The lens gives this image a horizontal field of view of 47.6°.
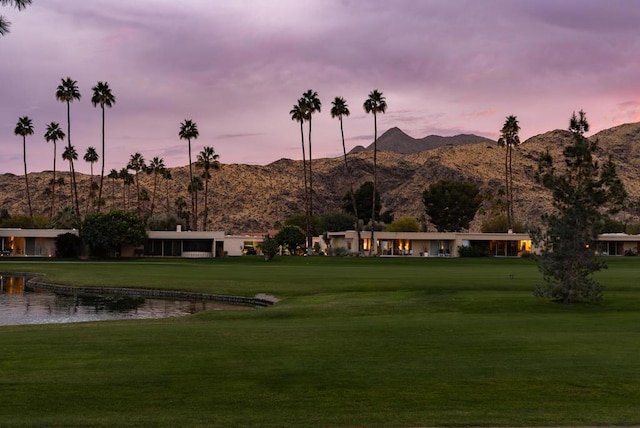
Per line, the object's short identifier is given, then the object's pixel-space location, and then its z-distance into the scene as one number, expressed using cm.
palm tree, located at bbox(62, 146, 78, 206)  11622
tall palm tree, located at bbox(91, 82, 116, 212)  10275
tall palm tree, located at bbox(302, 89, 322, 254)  10469
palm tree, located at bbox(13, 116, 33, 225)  11031
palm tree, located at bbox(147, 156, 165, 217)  14138
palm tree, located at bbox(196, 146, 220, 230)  12250
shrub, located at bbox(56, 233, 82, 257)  9819
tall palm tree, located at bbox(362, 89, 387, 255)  10118
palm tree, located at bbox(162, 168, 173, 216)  14541
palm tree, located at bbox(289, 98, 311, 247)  10471
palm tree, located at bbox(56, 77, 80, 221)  10162
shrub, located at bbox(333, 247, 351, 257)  10169
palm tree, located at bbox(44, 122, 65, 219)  11350
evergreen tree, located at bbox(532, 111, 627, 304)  2797
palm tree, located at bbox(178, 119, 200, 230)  11506
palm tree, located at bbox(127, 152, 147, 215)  14162
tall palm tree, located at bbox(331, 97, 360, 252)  10412
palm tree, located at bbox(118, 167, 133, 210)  14325
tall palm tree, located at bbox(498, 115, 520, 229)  12338
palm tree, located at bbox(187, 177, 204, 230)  12340
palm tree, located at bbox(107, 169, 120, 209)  18828
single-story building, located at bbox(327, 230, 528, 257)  10706
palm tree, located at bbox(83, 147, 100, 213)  12825
